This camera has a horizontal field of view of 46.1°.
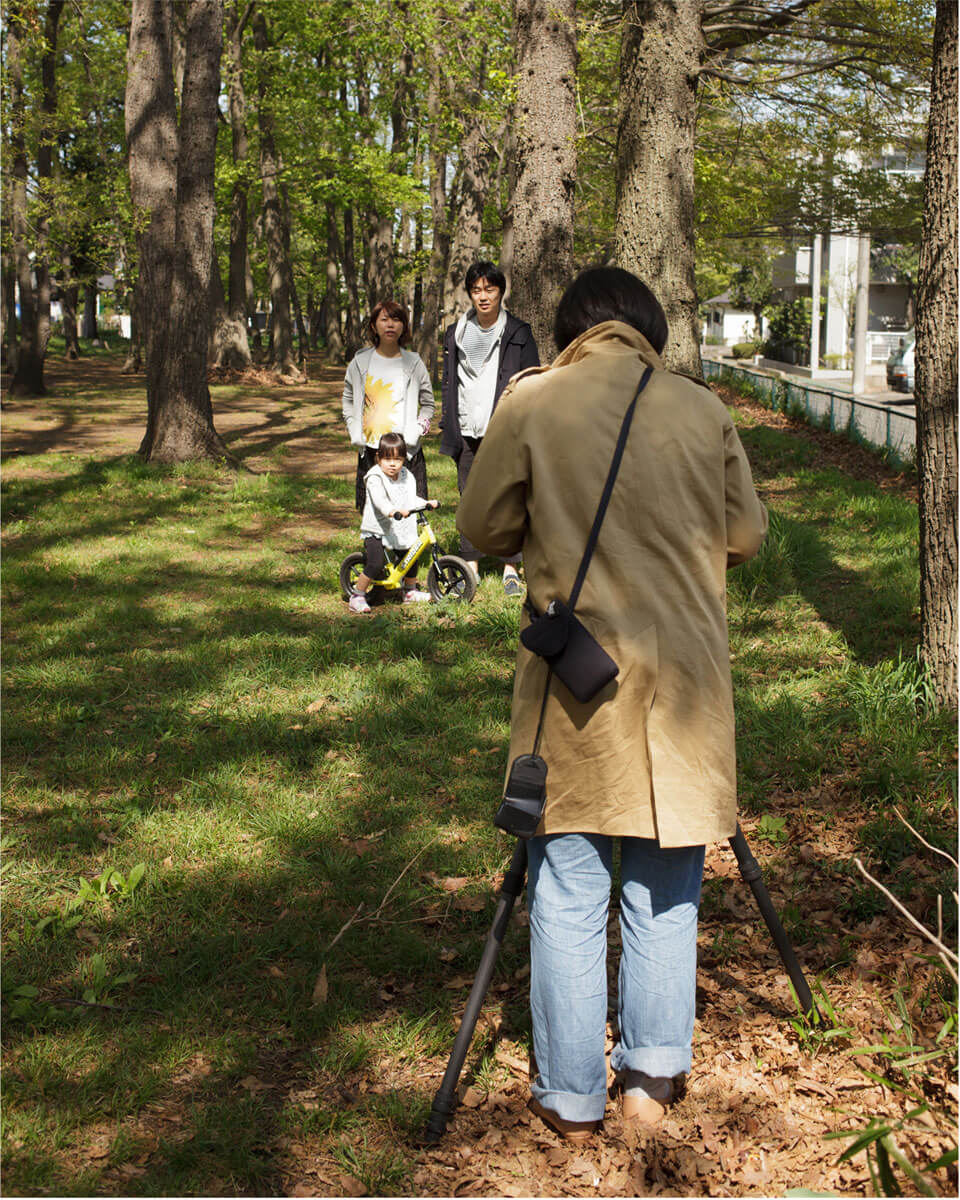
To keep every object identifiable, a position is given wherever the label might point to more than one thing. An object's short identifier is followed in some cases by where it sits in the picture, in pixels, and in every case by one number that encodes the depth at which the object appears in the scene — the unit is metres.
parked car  36.97
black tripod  2.88
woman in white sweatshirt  7.99
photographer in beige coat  2.66
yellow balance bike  7.87
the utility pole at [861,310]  35.53
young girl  7.76
